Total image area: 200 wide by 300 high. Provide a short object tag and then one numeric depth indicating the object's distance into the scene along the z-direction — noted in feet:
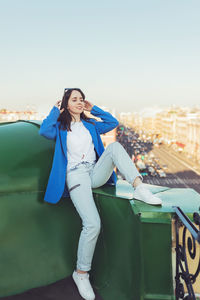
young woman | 7.54
